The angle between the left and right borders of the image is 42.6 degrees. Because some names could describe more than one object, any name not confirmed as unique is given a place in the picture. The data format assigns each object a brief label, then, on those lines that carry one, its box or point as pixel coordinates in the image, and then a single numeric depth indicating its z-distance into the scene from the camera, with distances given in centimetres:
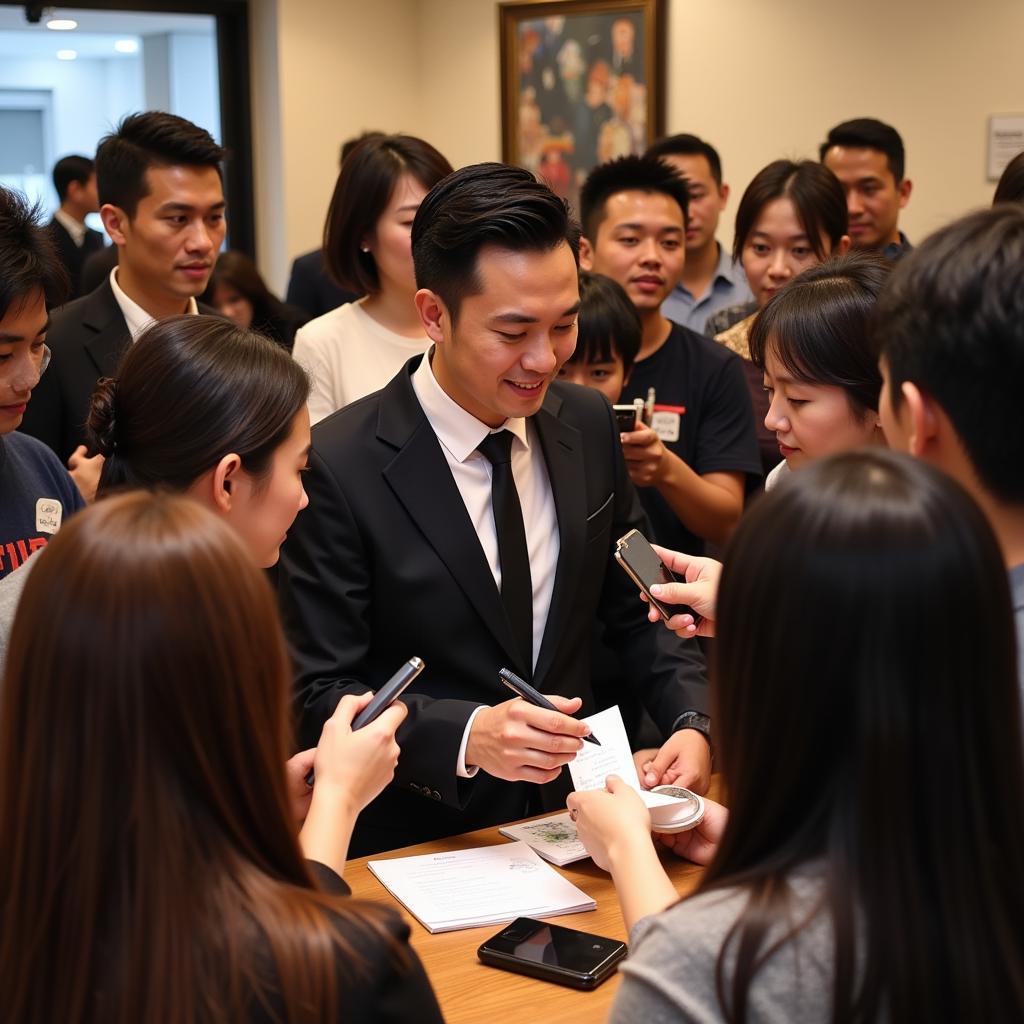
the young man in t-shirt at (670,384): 333
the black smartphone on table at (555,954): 165
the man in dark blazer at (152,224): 349
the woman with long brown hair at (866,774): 102
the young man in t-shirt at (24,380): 231
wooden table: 159
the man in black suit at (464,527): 225
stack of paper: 182
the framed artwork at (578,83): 663
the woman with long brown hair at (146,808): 109
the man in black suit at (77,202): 711
